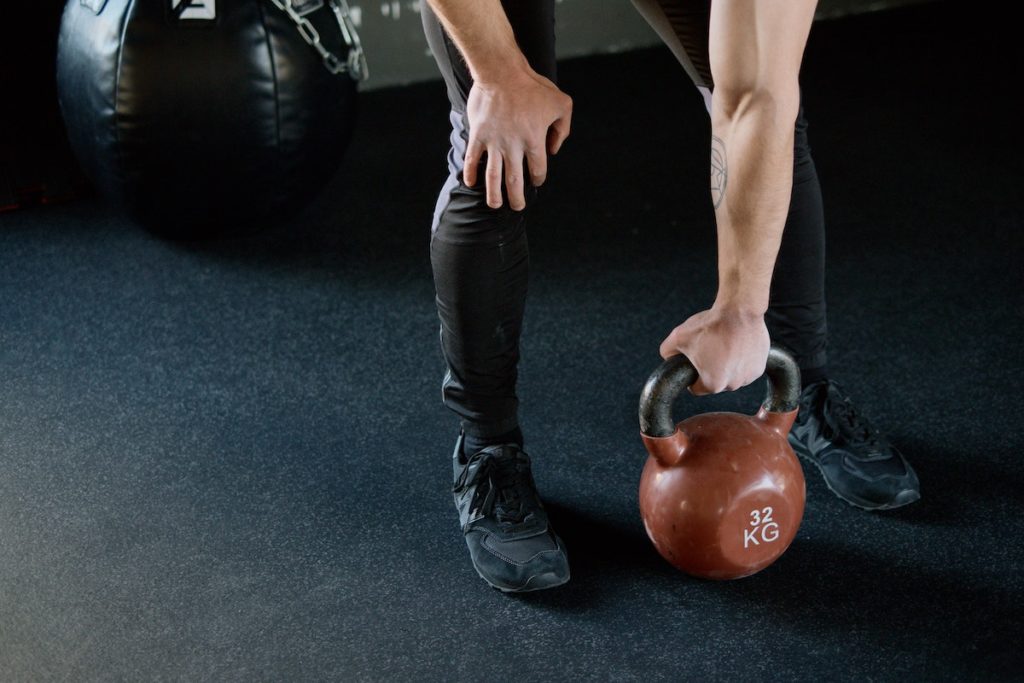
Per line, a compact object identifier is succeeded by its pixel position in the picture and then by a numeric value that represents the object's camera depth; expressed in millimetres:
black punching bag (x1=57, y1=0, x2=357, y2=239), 2066
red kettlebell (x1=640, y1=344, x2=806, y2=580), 1264
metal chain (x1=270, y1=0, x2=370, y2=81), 2154
